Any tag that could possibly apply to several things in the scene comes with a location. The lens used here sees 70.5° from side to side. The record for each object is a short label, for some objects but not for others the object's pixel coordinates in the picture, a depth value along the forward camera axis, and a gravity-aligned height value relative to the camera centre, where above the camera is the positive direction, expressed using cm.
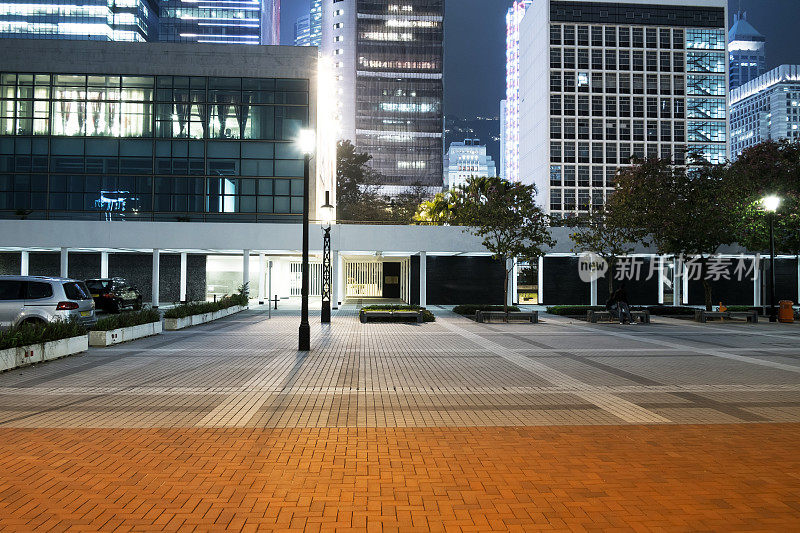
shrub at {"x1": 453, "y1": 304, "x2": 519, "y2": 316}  2665 -150
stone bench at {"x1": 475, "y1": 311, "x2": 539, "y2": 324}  2306 -156
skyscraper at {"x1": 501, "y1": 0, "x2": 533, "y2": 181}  16225 +5512
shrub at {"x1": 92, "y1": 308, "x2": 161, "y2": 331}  1504 -127
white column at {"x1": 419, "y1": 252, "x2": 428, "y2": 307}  3225 -10
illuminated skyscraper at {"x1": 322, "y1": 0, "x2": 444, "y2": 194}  13212 +4417
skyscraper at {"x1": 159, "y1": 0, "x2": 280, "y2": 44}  15750 +7296
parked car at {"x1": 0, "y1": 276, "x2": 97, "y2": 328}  1395 -65
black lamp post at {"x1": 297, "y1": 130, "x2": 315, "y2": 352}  1412 -22
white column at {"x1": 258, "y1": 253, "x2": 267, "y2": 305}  3675 +9
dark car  2391 -79
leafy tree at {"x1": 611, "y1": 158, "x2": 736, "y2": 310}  2564 +309
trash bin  2384 -141
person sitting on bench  2294 -112
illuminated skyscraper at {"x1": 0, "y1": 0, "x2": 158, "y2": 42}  12394 +5664
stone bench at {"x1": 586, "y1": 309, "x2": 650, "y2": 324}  2350 -155
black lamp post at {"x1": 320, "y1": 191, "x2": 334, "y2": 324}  2152 +49
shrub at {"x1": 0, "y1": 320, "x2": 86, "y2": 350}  1091 -122
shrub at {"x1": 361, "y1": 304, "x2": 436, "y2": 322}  2358 -130
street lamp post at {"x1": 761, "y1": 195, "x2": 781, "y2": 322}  2289 +269
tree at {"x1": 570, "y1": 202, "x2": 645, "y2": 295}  2564 +204
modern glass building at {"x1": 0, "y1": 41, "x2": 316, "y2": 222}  3719 +954
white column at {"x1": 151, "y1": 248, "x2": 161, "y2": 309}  3234 +35
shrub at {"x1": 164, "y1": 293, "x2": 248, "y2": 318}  1995 -124
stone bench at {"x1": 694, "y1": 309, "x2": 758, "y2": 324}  2370 -150
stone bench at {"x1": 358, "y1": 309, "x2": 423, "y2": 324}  2259 -152
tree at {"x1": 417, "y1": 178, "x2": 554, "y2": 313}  2488 +259
